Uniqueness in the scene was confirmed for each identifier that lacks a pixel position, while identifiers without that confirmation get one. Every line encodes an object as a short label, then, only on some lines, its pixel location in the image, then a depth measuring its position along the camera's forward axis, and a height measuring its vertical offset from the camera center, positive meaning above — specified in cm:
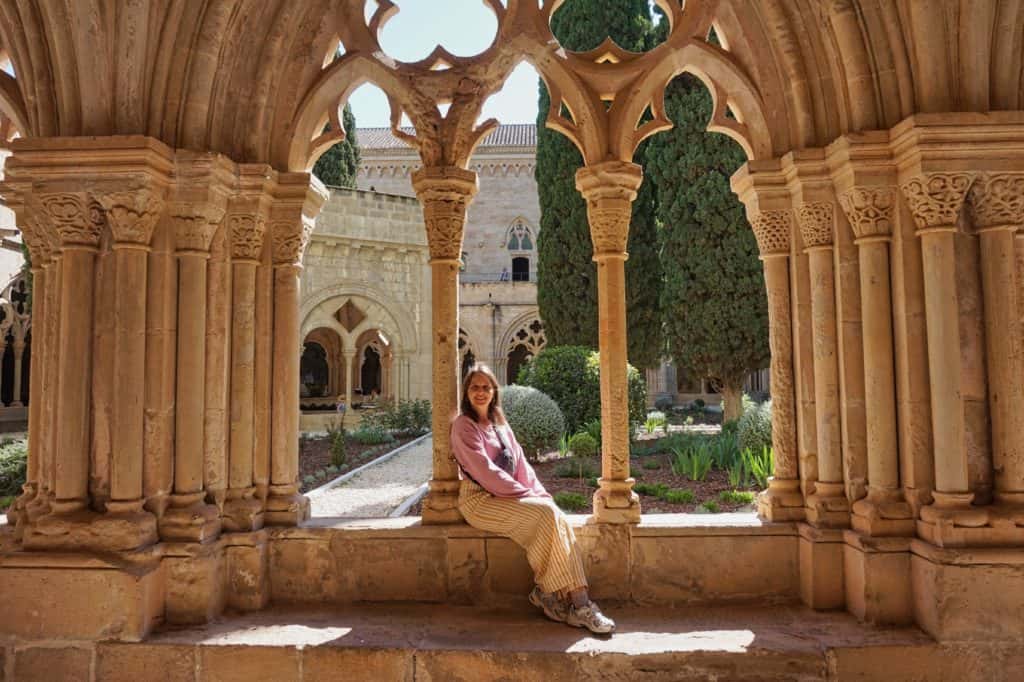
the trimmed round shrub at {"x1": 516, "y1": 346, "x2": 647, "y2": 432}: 902 -4
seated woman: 310 -61
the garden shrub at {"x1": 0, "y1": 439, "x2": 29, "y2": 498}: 746 -97
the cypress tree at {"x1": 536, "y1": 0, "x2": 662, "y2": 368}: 1224 +288
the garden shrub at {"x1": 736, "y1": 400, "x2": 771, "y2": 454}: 705 -58
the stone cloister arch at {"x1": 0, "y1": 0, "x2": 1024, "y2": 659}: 304 +60
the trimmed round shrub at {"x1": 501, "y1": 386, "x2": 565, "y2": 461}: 775 -48
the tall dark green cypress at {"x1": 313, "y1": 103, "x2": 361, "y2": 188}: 1521 +513
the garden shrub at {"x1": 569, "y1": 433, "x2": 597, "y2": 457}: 739 -74
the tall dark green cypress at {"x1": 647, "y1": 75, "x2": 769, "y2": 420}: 1031 +197
